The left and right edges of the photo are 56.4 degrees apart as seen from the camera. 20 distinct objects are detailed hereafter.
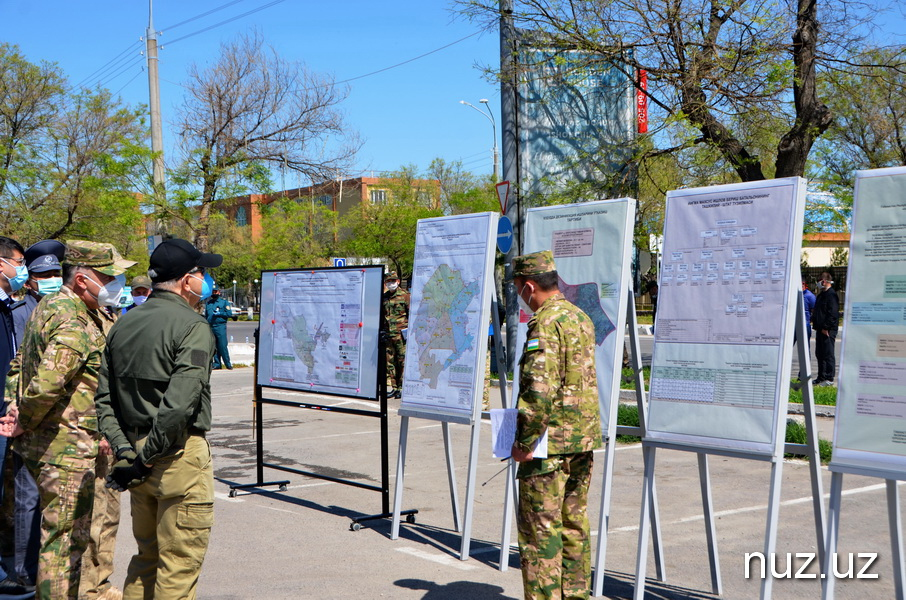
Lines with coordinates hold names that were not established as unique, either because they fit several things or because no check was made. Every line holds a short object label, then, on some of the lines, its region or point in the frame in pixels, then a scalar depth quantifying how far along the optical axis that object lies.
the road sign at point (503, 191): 13.82
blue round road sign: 12.73
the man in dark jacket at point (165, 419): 4.05
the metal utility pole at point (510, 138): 14.14
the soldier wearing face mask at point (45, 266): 5.91
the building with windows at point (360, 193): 33.39
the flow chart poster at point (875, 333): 4.23
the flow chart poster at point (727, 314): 4.73
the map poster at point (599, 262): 5.63
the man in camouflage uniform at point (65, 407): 4.80
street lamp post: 59.92
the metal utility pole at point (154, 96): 21.05
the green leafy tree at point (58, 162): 25.08
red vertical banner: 14.25
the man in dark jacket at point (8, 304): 5.59
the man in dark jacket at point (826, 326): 15.84
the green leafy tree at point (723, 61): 12.03
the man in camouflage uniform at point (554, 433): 4.61
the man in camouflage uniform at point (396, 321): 15.30
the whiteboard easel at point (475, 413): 6.23
